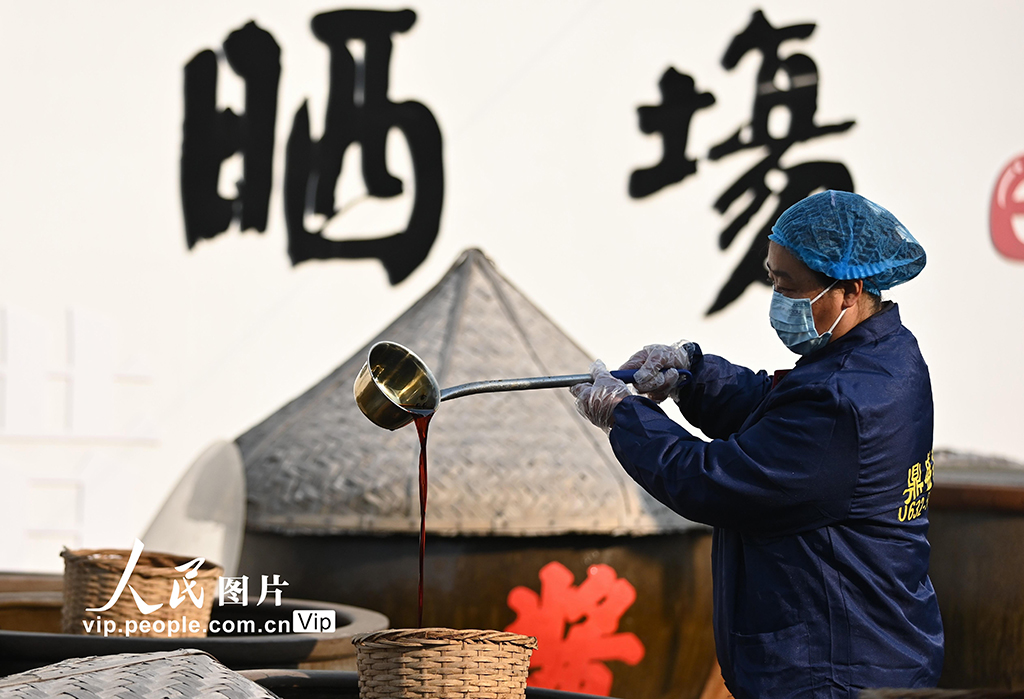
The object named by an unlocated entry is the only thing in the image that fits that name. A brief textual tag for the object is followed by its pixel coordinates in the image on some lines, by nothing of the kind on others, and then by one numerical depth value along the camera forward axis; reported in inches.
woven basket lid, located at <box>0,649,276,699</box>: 280.8
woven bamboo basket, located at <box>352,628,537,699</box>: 291.0
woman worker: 299.3
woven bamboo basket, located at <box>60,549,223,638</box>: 332.5
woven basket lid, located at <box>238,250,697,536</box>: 354.3
